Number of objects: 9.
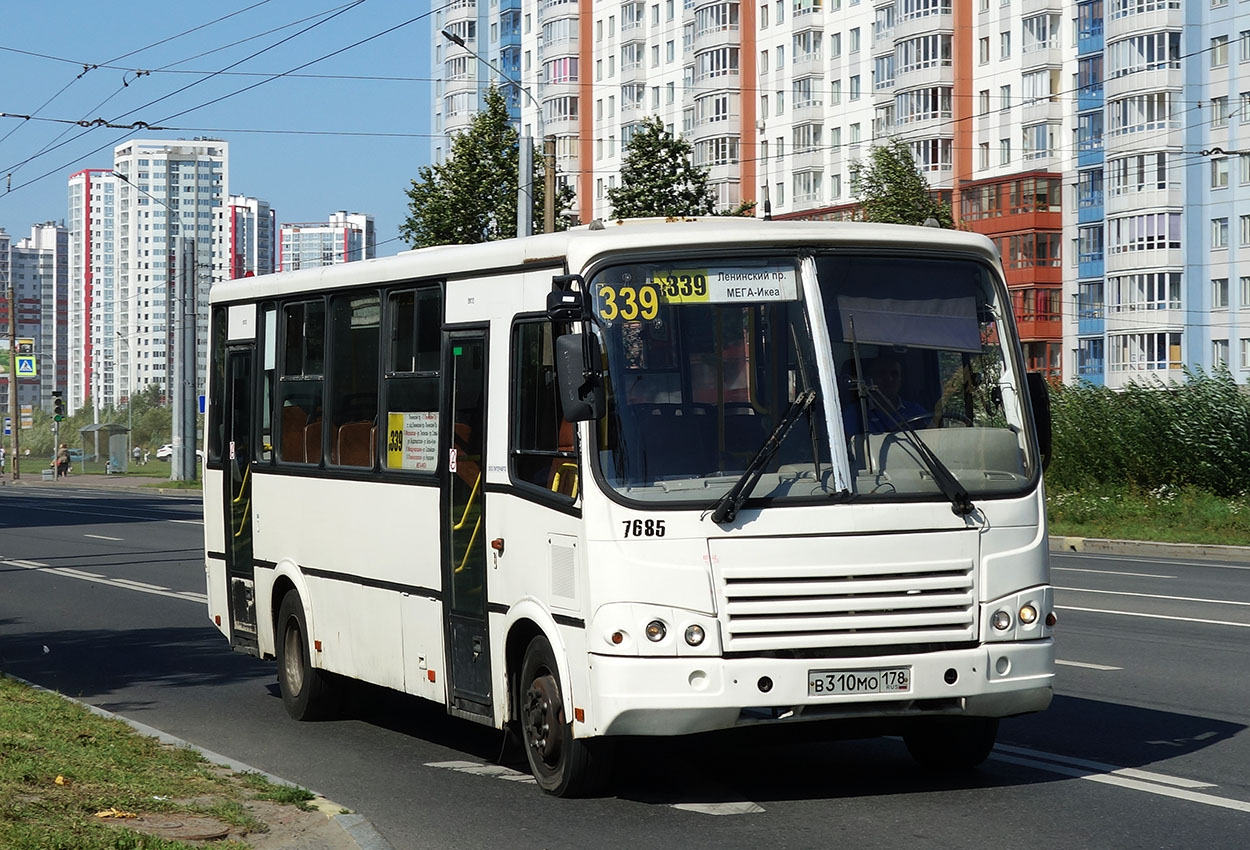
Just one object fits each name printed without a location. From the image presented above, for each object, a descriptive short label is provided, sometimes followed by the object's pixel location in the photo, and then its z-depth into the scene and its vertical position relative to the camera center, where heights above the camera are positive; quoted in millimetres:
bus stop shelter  85062 -2471
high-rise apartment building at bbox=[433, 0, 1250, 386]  79500 +12509
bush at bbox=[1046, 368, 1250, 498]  34344 -862
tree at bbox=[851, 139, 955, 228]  48031 +5187
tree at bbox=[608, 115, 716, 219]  51188 +5712
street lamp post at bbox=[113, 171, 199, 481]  56759 +657
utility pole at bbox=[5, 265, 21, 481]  88000 +272
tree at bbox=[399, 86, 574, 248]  51781 +5539
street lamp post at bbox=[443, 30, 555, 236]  35250 +3934
